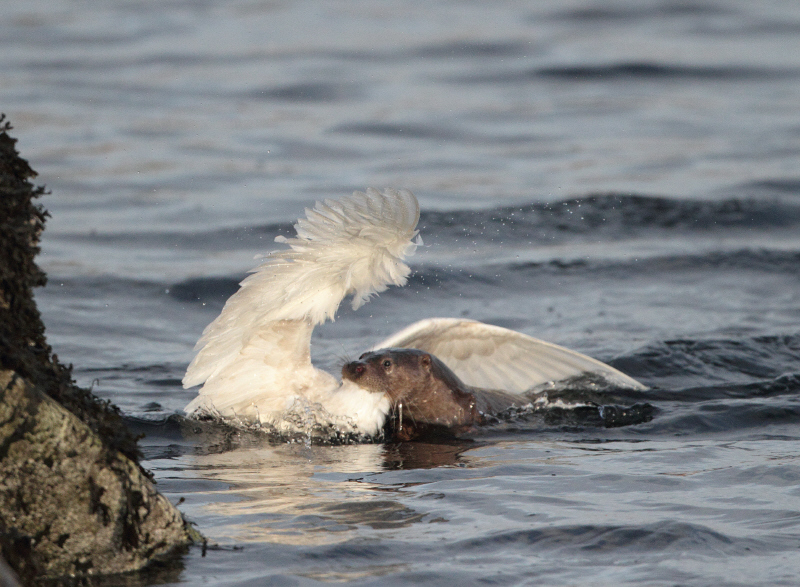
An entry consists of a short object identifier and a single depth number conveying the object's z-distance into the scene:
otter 12.29
